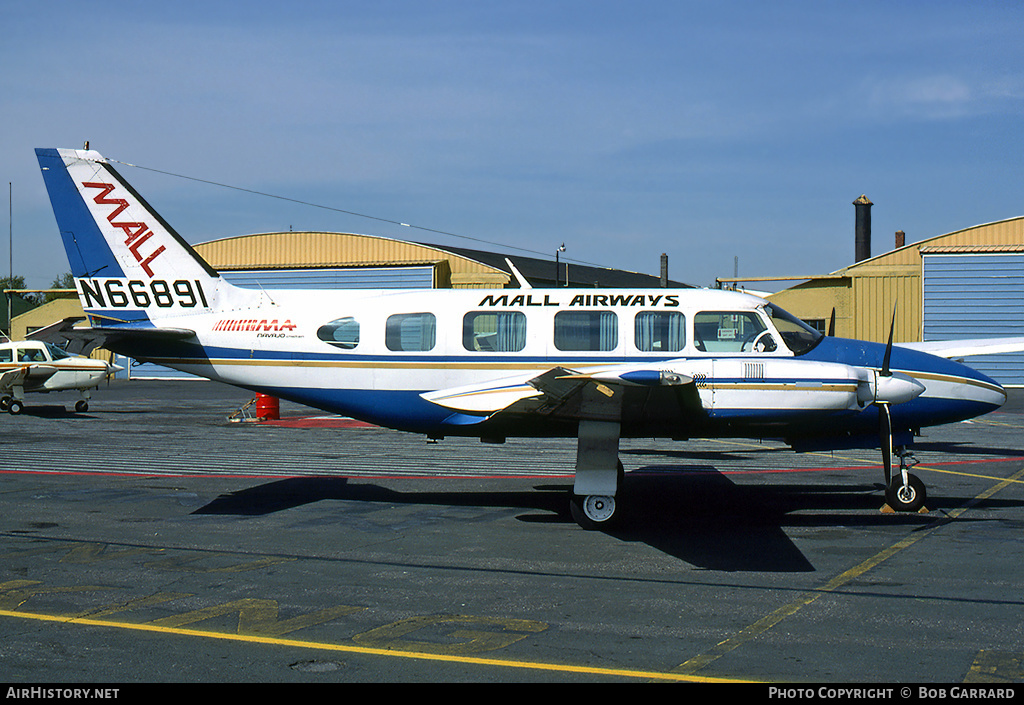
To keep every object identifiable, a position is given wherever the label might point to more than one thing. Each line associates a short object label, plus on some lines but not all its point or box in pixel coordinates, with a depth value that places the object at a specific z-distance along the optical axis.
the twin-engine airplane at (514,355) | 11.69
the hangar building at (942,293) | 45.38
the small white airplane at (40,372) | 31.11
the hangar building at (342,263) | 50.78
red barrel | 29.45
